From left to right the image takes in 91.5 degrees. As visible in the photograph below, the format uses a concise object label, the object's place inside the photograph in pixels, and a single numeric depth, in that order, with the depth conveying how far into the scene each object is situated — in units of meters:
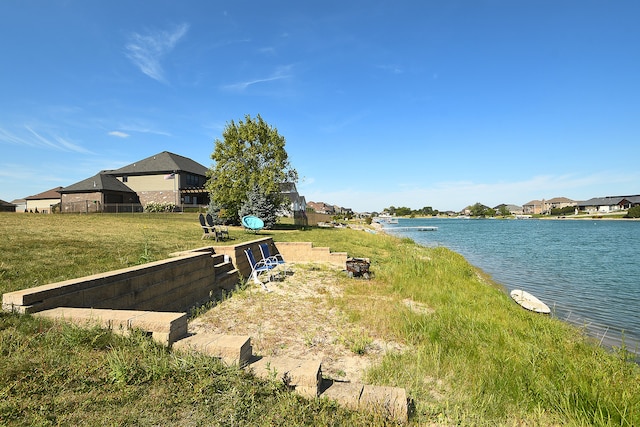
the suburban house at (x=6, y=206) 39.36
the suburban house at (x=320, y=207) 120.99
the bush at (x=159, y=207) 35.91
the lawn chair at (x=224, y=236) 13.58
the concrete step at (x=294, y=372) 3.06
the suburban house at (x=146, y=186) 35.81
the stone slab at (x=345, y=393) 2.96
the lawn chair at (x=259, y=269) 9.12
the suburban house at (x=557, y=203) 151.40
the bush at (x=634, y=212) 86.81
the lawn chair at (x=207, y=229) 12.96
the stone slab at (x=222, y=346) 3.35
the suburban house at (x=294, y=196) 28.67
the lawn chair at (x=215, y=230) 12.88
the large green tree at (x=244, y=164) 25.47
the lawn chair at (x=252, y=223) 16.70
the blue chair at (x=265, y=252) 11.00
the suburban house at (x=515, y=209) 172.25
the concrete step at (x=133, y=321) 3.66
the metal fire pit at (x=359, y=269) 10.62
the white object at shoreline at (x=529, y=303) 9.23
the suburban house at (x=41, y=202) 49.27
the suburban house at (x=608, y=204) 113.55
